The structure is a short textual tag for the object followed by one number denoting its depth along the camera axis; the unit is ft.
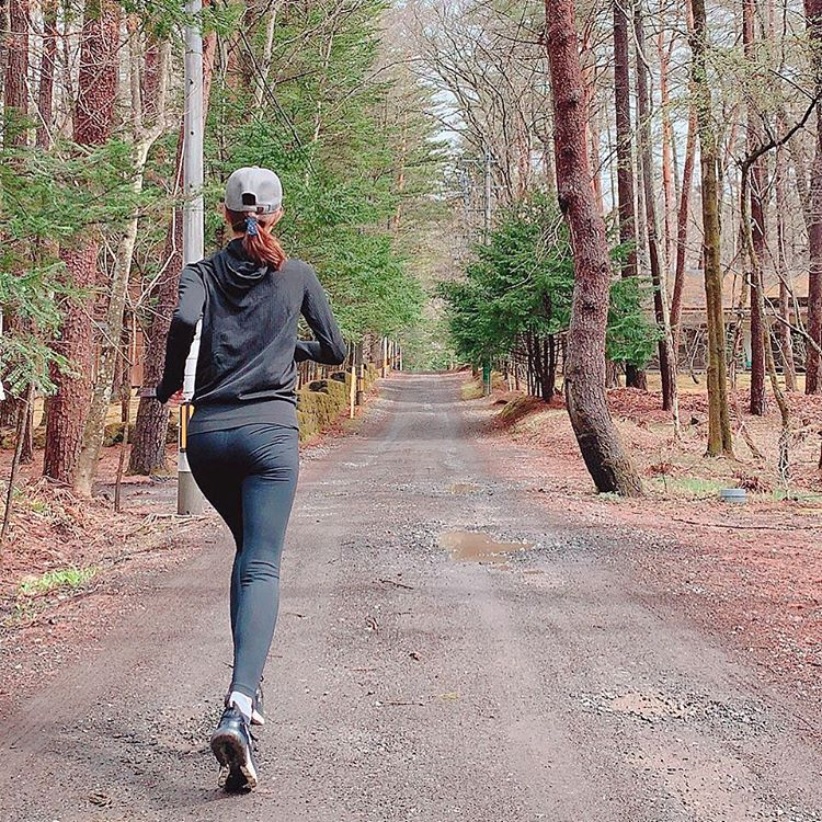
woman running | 10.62
